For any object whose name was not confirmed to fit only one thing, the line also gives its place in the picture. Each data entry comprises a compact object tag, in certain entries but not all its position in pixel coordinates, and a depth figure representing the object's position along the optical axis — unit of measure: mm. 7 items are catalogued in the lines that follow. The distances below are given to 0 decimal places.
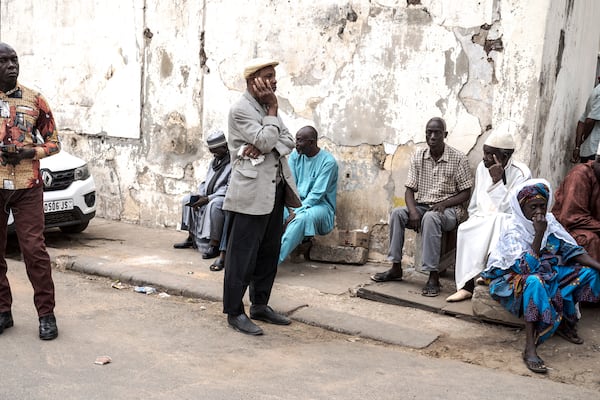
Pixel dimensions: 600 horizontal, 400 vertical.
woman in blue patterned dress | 4691
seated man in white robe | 5512
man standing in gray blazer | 4684
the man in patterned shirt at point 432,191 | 5996
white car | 7168
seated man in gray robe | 7008
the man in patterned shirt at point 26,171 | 4348
